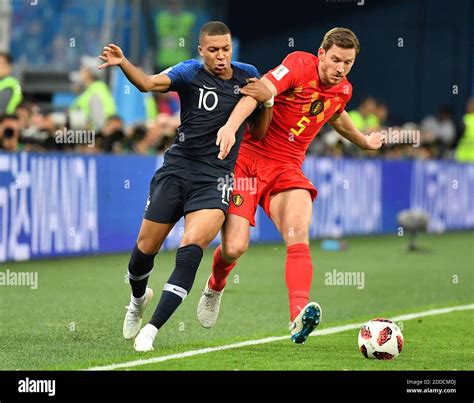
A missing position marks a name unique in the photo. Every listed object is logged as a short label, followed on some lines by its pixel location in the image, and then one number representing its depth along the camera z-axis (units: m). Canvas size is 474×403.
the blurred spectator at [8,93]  16.80
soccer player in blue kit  8.99
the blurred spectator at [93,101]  19.23
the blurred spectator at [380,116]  25.23
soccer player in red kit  9.52
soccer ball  8.94
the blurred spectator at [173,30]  26.16
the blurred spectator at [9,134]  15.96
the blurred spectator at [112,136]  18.19
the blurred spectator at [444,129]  27.64
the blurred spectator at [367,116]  24.69
